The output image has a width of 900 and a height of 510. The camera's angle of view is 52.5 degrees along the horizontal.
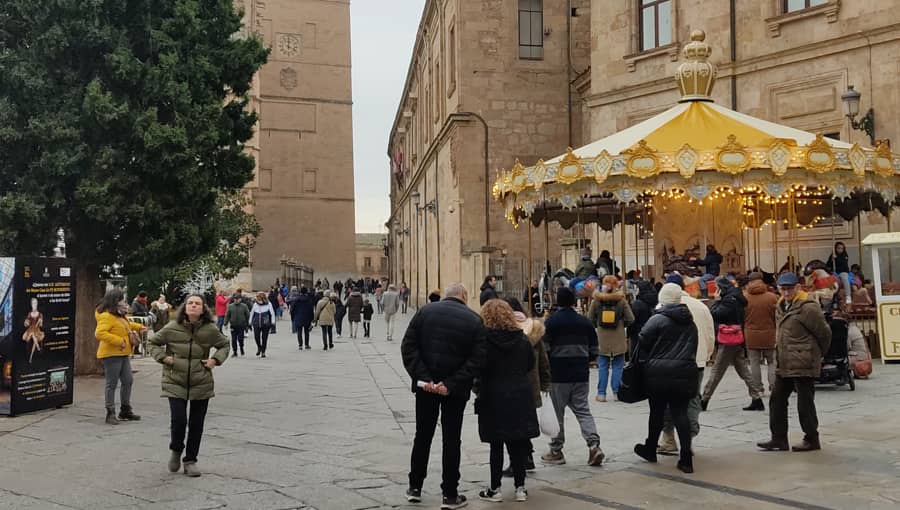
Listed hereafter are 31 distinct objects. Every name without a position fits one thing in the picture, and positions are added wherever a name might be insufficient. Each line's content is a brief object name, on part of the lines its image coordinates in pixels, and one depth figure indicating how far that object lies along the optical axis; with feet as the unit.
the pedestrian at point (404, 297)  146.95
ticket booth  35.83
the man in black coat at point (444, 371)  21.42
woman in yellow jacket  33.94
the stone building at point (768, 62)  64.49
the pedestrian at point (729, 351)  34.22
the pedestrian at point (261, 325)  67.21
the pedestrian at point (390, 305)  83.88
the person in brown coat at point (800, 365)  26.45
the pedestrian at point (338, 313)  91.07
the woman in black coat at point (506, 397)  21.57
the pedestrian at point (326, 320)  74.08
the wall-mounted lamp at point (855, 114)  58.70
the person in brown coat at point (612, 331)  38.06
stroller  38.87
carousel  49.60
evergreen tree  44.39
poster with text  35.96
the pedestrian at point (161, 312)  66.28
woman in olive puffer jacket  24.88
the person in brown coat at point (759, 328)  35.73
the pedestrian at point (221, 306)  87.70
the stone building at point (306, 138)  209.97
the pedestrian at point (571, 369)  25.85
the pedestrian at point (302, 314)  74.94
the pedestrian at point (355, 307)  85.71
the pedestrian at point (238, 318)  67.62
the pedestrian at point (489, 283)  58.08
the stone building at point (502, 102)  107.34
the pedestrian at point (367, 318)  87.21
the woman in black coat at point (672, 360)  24.45
